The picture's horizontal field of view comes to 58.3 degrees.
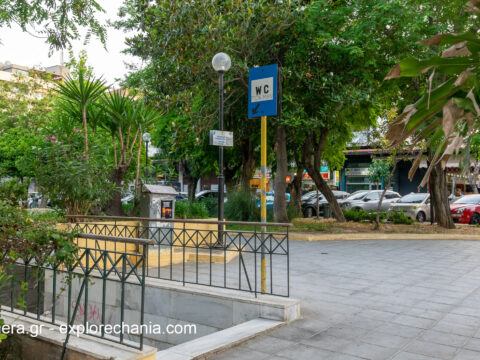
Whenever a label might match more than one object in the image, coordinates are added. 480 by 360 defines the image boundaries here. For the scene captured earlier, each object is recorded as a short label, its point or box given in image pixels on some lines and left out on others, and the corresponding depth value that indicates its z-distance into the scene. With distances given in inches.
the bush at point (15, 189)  288.3
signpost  226.7
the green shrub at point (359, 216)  754.8
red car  805.1
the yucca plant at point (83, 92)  410.0
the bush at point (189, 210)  469.4
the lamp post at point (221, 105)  374.0
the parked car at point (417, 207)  894.4
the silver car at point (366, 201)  1023.7
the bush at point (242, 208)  665.0
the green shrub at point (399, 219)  732.7
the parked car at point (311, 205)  1029.2
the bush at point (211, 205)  705.0
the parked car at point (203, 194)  1142.8
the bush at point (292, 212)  728.5
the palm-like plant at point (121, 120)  450.9
